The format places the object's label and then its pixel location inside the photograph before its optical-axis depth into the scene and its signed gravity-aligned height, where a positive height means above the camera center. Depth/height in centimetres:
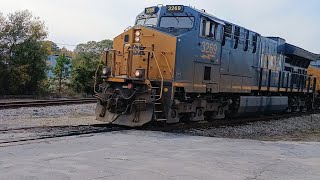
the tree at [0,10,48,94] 2916 +198
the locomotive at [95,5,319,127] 1136 +59
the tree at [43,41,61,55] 3229 +301
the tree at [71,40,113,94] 3153 +76
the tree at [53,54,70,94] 3566 +124
